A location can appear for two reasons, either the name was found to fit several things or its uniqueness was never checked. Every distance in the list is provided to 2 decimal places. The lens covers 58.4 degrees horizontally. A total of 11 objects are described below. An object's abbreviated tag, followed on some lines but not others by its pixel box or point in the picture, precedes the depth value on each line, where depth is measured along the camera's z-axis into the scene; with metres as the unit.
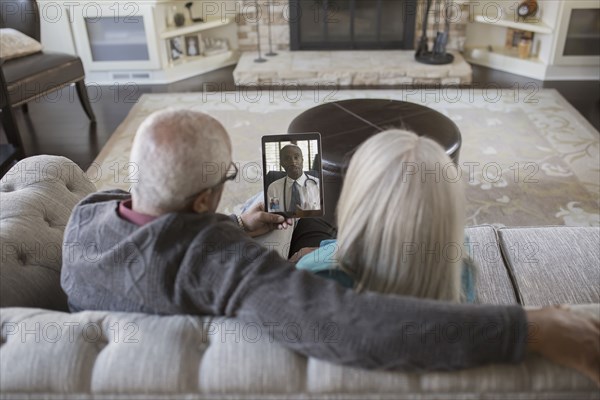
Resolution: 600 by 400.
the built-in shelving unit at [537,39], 4.00
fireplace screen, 4.40
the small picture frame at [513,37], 4.44
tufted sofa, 0.77
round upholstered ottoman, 2.09
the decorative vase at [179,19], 4.35
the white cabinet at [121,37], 4.08
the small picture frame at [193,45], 4.57
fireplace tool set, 4.19
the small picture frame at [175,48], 4.43
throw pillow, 3.12
